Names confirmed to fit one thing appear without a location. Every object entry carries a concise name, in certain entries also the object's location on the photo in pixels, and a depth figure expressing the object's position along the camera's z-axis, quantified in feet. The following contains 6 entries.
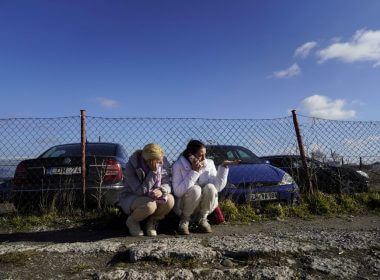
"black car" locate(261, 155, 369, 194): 21.44
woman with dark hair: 14.37
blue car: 18.81
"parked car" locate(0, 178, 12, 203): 18.39
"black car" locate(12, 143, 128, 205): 17.67
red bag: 16.03
